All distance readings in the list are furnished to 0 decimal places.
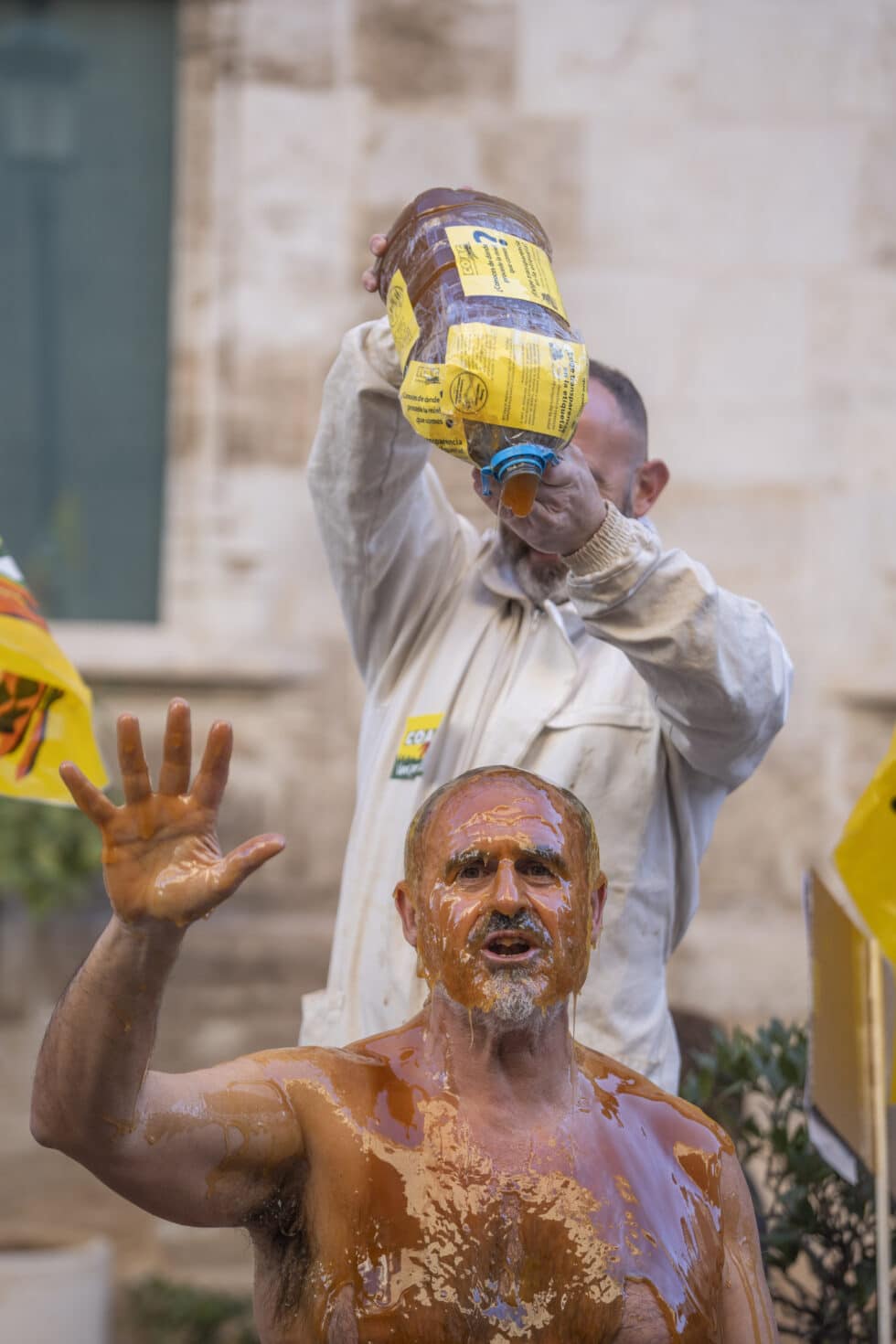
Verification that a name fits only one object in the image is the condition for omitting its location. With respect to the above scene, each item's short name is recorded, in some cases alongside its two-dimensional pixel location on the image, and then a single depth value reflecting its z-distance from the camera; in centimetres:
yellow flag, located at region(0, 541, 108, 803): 722
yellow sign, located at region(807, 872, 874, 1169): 734
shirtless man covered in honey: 429
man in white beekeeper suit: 579
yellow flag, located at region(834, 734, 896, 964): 705
